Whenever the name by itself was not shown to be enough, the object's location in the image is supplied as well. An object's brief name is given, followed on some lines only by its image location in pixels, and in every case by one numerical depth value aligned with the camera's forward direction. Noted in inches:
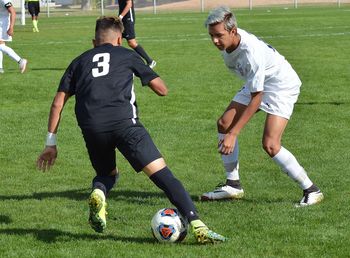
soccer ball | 247.8
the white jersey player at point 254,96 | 267.7
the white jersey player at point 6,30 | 728.3
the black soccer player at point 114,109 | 246.1
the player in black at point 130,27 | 749.9
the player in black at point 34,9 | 1426.7
